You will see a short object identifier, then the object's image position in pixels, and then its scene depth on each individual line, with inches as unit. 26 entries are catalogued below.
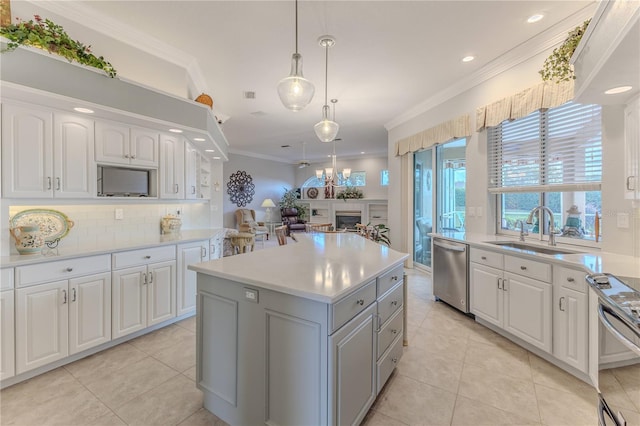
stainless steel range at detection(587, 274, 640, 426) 32.1
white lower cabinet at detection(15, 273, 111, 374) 79.1
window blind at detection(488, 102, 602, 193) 98.5
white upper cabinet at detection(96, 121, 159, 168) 103.5
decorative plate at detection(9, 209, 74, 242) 89.4
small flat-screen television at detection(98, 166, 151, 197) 105.4
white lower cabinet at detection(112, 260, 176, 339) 99.7
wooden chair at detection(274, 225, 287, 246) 148.9
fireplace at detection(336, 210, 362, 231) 384.2
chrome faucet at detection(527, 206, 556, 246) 104.6
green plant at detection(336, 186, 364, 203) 379.6
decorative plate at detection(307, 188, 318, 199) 427.5
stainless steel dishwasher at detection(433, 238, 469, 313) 123.0
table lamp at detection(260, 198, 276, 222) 380.8
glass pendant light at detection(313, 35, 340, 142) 124.7
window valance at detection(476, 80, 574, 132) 100.8
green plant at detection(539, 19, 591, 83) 82.4
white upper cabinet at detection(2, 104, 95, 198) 82.7
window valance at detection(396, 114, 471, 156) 149.3
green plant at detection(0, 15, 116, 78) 75.3
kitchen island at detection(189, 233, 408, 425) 51.5
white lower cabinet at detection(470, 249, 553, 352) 89.2
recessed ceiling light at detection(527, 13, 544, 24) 97.0
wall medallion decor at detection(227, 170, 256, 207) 350.9
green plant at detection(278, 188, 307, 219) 411.2
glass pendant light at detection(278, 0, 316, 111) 84.0
